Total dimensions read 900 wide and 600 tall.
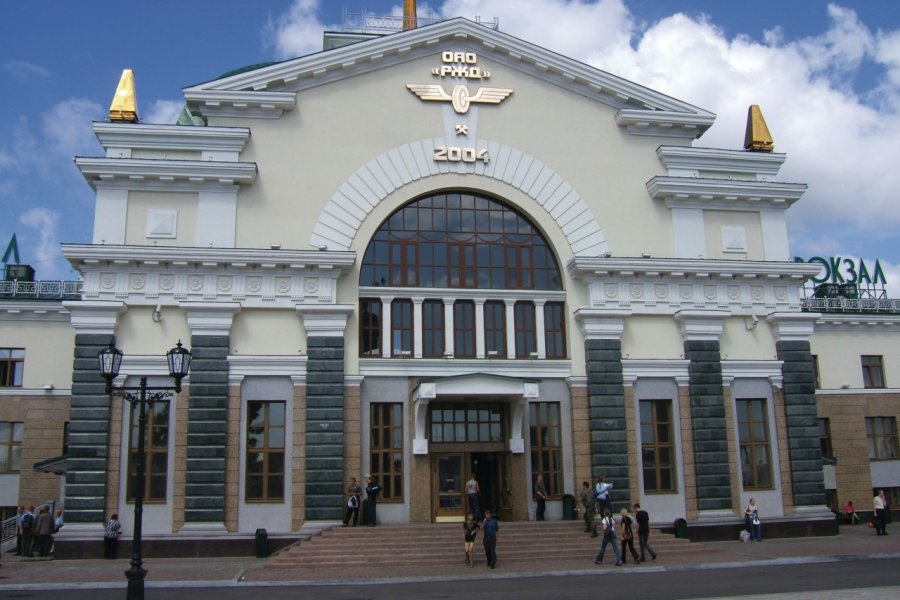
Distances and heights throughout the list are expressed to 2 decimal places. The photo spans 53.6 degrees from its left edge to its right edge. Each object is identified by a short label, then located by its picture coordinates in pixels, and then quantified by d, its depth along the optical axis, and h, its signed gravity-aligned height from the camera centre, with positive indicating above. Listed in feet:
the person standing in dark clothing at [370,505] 96.22 -3.94
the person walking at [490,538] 81.87 -6.61
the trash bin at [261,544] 92.27 -7.53
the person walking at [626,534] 82.28 -6.61
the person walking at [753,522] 101.91 -6.94
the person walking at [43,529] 96.07 -5.79
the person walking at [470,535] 83.10 -6.35
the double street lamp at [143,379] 58.90 +6.52
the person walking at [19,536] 101.99 -6.98
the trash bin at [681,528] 100.37 -7.34
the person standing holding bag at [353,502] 95.30 -3.55
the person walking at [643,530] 84.94 -6.41
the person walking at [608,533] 82.99 -6.42
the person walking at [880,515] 107.45 -6.79
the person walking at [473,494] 94.38 -2.93
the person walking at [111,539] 90.74 -6.60
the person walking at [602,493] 95.66 -3.16
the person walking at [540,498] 100.73 -3.72
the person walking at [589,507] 94.63 -4.55
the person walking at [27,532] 98.99 -6.27
